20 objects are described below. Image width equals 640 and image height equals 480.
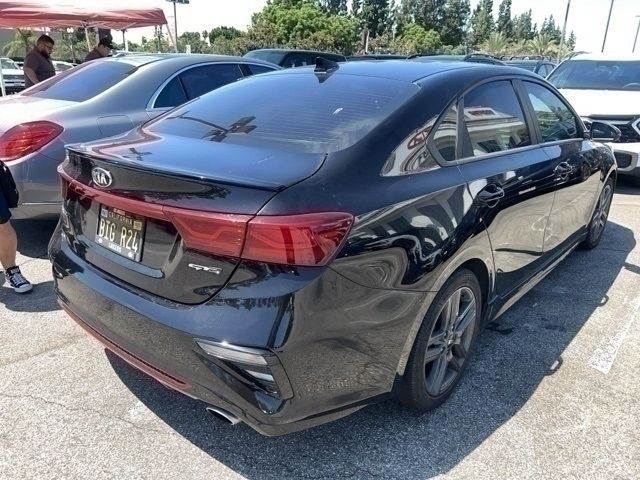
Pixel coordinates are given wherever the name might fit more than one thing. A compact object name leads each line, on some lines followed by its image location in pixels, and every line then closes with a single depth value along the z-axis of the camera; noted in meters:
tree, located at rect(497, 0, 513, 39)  103.02
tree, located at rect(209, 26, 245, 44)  63.72
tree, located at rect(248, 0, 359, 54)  51.78
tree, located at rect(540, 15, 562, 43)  123.94
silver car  4.08
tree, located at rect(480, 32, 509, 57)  74.75
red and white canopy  9.23
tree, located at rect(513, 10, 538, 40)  106.56
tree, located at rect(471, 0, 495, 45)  90.25
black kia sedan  1.88
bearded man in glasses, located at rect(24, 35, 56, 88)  8.35
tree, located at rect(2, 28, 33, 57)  40.25
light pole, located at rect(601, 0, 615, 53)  39.17
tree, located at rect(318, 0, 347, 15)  88.94
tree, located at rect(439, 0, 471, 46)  84.12
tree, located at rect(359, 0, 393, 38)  76.88
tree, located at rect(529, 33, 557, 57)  74.06
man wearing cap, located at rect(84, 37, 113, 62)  8.79
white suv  7.05
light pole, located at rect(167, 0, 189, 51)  12.71
